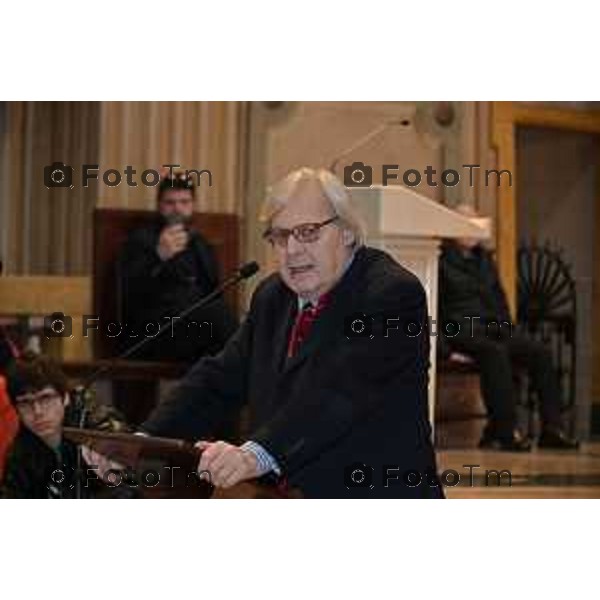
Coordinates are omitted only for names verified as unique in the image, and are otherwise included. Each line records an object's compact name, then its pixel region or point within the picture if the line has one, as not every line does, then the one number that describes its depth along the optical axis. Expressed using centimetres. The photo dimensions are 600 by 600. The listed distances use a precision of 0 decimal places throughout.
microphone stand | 523
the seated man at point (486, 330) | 1252
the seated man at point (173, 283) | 1004
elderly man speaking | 467
